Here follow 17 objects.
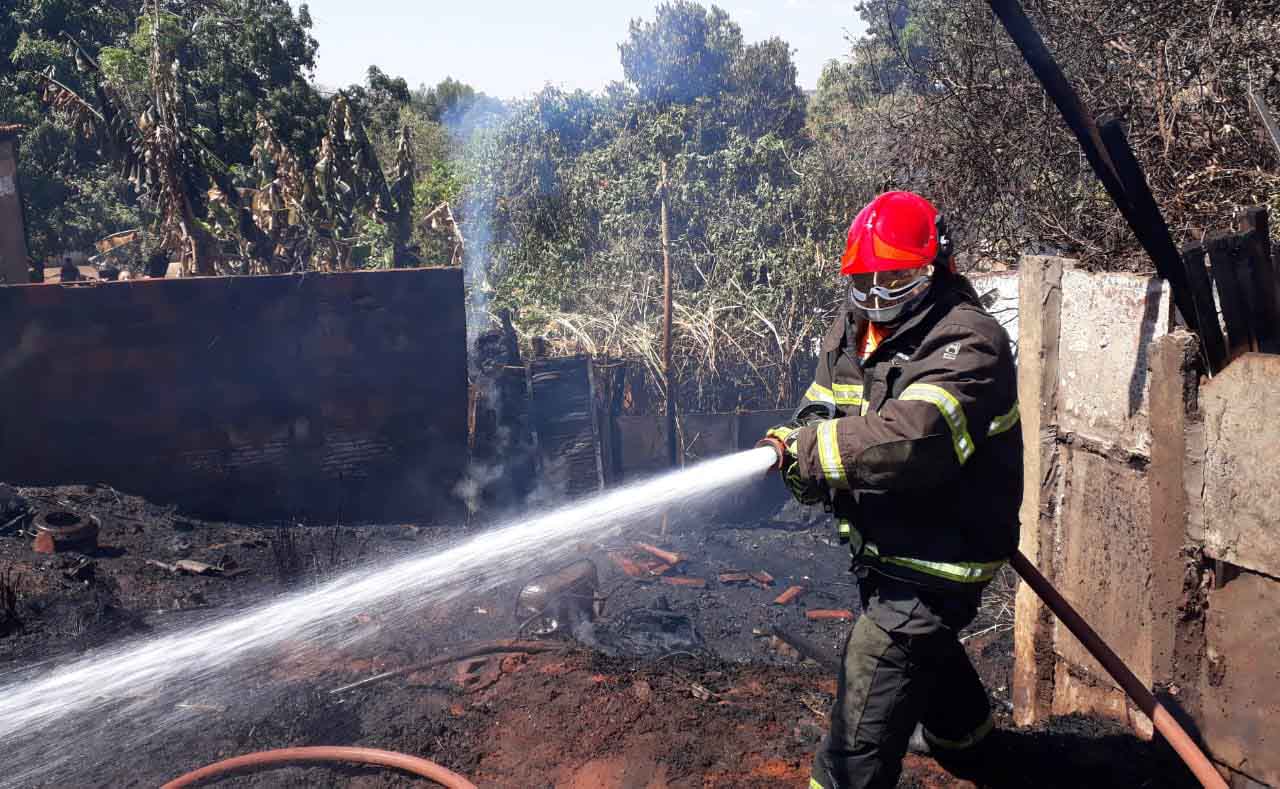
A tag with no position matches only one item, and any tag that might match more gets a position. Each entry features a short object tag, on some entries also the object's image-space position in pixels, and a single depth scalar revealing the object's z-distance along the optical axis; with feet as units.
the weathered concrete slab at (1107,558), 12.57
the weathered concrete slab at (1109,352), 12.26
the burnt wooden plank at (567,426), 33.78
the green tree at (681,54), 68.23
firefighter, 9.26
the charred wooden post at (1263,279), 10.03
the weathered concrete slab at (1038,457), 14.40
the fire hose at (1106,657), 9.77
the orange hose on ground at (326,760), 12.84
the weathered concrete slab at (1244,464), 9.79
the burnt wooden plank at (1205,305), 10.37
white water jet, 15.28
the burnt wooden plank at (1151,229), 9.81
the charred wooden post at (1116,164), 9.18
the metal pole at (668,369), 35.14
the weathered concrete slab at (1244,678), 10.05
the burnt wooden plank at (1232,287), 10.11
